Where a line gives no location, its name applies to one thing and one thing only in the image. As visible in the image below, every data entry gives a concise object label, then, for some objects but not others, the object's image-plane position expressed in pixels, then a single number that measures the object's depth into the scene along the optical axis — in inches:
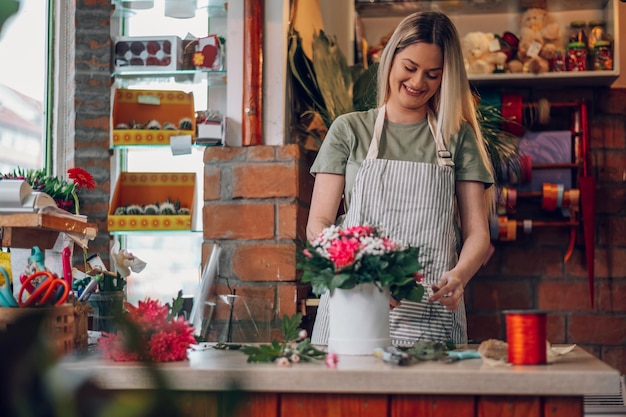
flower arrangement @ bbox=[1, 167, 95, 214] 77.2
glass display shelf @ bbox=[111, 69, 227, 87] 124.2
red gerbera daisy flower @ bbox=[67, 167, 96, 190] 86.8
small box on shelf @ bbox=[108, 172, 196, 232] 123.3
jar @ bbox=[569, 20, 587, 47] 146.7
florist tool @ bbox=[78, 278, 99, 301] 69.0
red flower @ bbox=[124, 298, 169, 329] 58.5
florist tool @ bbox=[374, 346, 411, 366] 55.8
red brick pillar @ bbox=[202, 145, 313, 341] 115.5
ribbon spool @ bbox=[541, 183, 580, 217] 147.4
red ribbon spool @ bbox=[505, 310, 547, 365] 55.8
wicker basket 55.1
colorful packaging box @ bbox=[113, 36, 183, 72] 124.1
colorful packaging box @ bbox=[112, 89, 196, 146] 124.3
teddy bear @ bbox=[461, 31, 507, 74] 146.1
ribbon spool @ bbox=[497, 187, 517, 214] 146.2
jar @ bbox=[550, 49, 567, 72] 145.4
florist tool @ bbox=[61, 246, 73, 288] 70.5
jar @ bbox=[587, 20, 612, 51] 145.6
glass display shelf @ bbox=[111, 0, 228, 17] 124.0
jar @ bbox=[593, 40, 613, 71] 144.1
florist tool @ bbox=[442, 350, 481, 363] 58.1
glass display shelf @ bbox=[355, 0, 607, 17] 150.4
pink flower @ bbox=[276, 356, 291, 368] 56.3
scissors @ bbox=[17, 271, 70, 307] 58.6
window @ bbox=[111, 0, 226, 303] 127.7
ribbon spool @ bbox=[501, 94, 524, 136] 148.5
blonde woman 85.8
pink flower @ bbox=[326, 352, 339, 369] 55.8
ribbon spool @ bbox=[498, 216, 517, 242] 146.2
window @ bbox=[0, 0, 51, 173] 130.5
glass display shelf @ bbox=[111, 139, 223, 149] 119.2
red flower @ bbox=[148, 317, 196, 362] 58.9
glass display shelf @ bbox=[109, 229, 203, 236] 123.3
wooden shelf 65.2
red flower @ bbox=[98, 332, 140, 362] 57.4
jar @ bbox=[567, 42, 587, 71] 144.7
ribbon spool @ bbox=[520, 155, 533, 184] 146.5
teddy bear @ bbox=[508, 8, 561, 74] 145.3
